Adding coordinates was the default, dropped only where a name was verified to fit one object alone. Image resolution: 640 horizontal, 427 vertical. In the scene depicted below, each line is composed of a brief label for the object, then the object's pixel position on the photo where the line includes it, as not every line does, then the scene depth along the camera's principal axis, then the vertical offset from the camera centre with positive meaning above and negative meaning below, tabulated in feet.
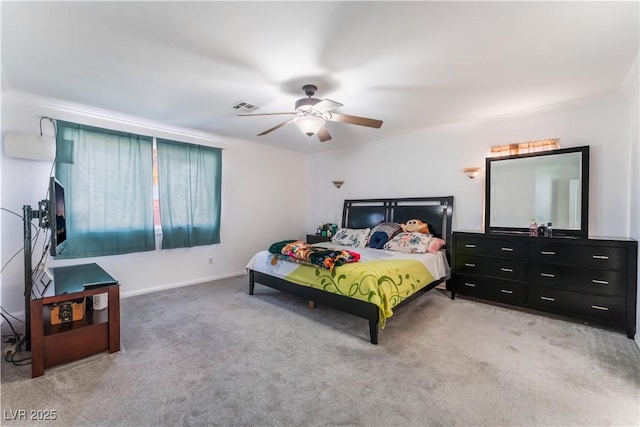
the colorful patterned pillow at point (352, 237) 15.15 -1.45
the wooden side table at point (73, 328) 6.76 -3.13
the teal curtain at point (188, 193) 13.76 +0.91
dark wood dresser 9.06 -2.28
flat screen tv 7.33 -0.18
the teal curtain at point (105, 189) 11.18 +0.91
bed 8.88 -2.27
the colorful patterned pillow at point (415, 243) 12.87 -1.51
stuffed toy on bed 14.39 -0.79
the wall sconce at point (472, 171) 13.28 +1.93
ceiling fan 8.84 +3.12
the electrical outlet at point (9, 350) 7.56 -3.82
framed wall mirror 10.85 +0.85
